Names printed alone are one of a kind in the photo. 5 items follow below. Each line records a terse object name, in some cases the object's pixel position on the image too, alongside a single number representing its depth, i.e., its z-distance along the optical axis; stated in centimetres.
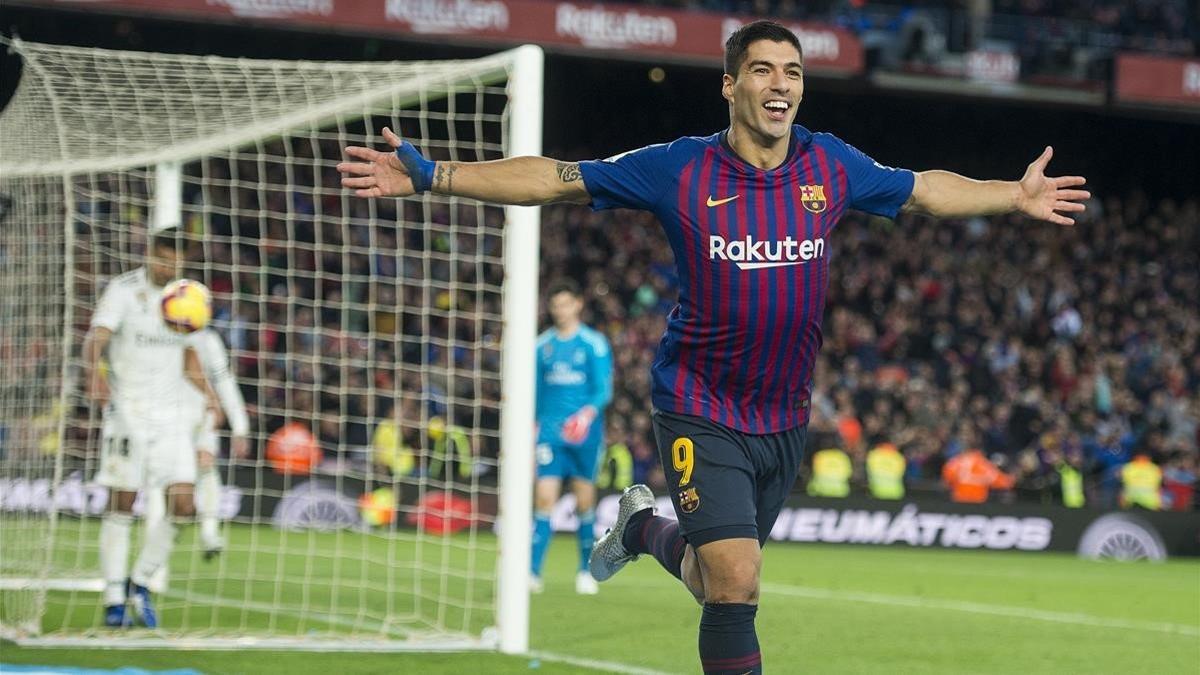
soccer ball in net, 1748
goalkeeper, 2283
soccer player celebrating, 1054
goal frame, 1616
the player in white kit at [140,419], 1756
